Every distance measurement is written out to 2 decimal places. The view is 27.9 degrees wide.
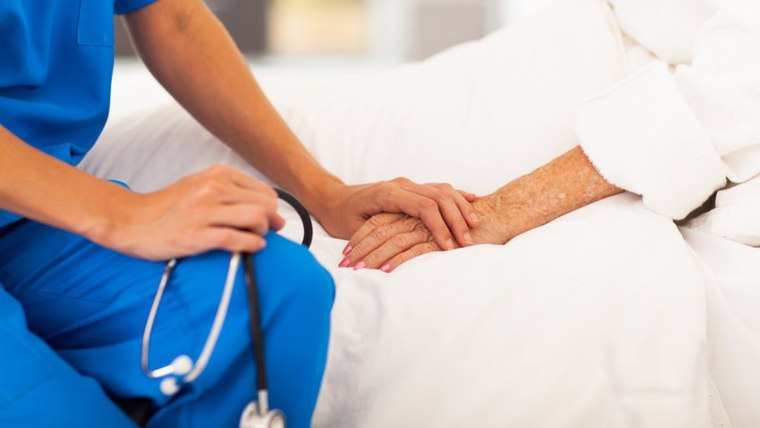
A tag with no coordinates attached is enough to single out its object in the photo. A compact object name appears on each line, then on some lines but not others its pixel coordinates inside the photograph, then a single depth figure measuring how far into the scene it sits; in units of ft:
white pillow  5.71
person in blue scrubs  4.39
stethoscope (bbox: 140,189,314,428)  4.30
